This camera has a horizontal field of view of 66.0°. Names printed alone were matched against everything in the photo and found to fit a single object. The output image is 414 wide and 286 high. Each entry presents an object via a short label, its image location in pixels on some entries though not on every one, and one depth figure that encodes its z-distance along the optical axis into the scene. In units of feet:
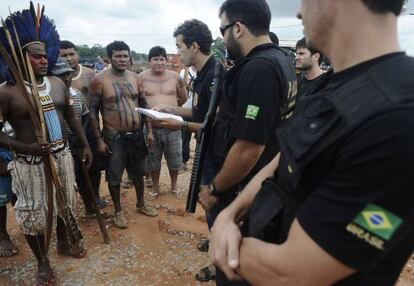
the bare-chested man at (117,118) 13.15
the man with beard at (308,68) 13.46
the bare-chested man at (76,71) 14.49
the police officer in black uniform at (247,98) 5.96
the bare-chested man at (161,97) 15.79
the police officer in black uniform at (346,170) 2.22
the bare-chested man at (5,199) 10.58
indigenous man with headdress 8.75
